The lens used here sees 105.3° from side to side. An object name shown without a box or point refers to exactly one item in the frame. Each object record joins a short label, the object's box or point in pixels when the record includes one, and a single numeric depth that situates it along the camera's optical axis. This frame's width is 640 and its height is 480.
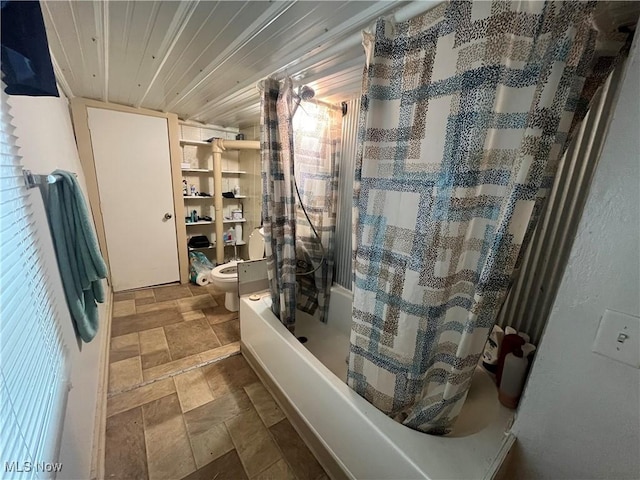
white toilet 2.50
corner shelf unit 3.11
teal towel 1.00
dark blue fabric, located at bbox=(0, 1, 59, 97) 0.60
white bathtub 0.90
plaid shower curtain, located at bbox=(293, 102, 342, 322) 1.82
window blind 0.48
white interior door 2.55
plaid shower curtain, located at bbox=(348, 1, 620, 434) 0.69
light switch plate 0.56
